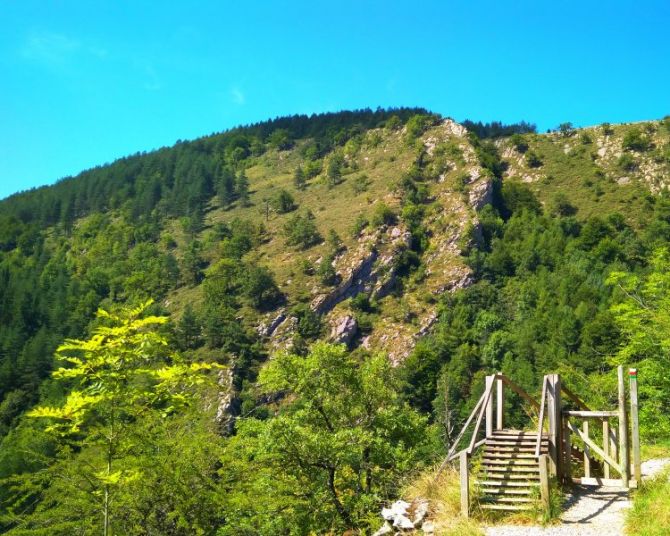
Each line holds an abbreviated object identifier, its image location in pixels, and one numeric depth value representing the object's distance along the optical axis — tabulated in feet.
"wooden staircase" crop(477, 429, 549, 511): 36.50
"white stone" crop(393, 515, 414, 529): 35.80
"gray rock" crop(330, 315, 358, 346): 287.48
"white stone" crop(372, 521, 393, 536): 36.68
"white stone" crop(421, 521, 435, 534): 34.99
